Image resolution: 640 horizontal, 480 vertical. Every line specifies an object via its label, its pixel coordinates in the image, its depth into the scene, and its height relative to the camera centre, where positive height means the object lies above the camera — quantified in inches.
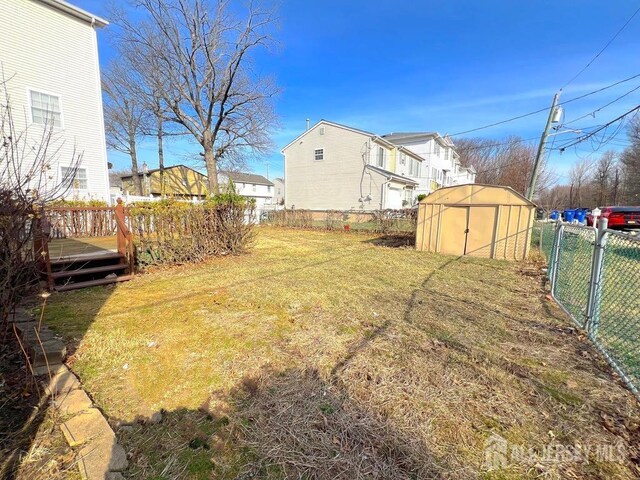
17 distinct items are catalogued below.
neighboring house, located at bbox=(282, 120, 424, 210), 836.6 +121.6
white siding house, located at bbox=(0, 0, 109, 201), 396.5 +188.4
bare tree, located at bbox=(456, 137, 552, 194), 1214.3 +299.2
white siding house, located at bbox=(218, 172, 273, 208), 1607.3 +131.7
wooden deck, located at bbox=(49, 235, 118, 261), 234.7 -41.8
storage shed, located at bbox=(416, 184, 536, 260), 352.5 -12.1
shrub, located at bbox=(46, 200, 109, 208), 363.7 -0.5
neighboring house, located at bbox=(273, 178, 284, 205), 2101.5 +156.8
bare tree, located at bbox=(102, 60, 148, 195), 866.1 +292.6
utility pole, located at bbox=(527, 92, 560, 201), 492.4 +115.6
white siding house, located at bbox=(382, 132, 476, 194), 1156.5 +259.3
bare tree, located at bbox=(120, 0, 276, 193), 568.4 +279.1
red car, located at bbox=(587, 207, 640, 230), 458.9 -1.2
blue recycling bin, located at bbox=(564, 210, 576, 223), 681.0 -1.9
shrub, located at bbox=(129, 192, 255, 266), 259.4 -23.8
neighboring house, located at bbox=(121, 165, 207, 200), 1154.0 +100.1
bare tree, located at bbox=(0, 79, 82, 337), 97.6 -14.0
